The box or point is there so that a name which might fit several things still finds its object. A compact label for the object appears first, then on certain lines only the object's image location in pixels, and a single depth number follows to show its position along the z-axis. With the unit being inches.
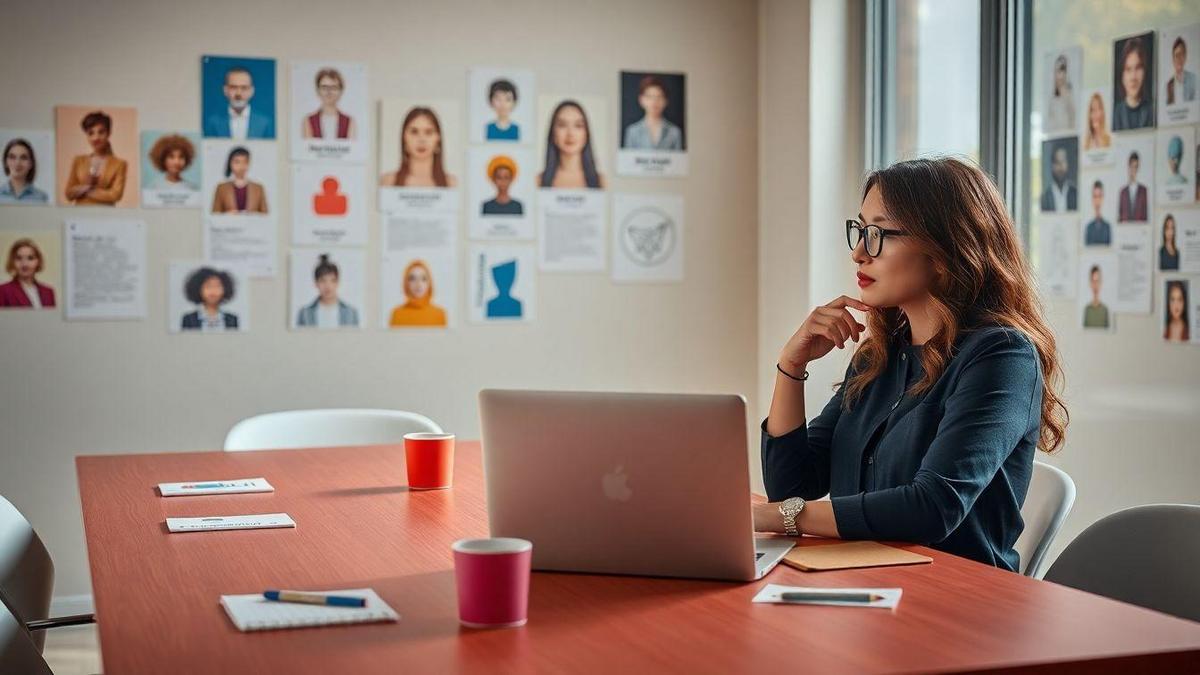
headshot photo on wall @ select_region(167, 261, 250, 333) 161.8
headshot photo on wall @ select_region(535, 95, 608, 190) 175.3
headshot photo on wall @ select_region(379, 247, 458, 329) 169.8
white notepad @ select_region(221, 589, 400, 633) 51.8
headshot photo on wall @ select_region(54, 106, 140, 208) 156.5
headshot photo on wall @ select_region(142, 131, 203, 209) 159.6
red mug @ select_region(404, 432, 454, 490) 90.4
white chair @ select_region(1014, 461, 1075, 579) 84.6
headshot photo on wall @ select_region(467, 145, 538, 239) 172.6
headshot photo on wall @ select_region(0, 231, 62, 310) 154.8
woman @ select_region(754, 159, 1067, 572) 72.5
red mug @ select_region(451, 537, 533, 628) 51.8
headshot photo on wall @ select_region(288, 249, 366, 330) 166.4
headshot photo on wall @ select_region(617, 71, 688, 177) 178.4
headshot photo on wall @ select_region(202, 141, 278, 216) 162.1
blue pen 54.7
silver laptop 59.9
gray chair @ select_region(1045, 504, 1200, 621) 73.2
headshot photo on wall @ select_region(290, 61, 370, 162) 165.2
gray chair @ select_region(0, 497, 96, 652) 78.8
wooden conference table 47.7
